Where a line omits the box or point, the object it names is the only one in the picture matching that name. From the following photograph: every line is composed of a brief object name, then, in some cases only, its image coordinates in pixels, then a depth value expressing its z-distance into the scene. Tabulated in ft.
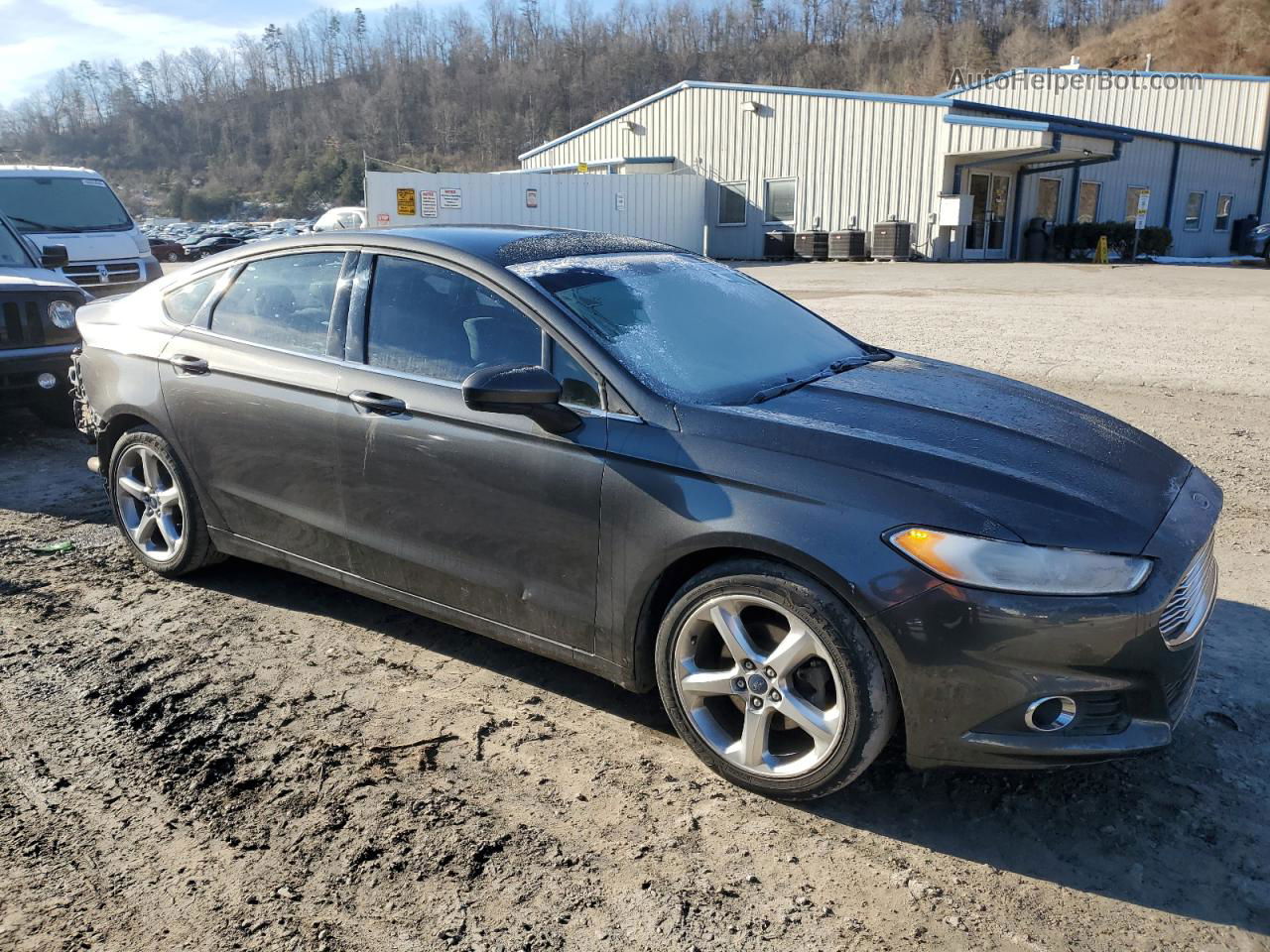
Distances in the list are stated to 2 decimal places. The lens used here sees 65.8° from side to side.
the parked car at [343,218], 101.14
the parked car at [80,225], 38.17
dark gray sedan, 8.49
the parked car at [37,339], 23.15
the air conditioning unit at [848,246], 92.27
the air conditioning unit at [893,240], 89.86
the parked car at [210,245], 118.44
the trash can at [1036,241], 95.81
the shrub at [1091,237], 95.86
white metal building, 88.58
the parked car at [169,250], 98.89
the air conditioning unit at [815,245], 95.04
